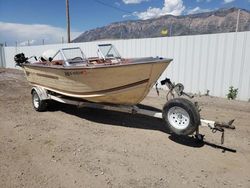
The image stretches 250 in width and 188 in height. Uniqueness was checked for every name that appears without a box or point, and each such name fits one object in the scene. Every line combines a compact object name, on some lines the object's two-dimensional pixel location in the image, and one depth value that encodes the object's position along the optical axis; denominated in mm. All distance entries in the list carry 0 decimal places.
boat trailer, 3411
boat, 3970
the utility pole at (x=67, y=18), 13735
